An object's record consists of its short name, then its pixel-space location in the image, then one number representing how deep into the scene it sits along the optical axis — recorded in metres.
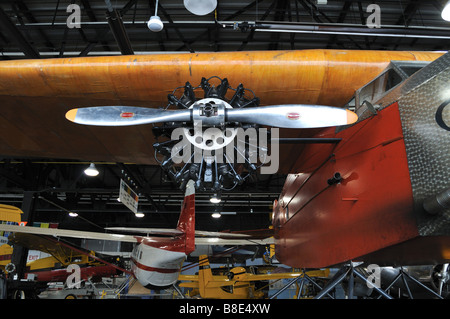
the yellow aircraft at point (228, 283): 10.56
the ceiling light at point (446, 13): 4.70
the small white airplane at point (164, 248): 7.89
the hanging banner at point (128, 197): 8.55
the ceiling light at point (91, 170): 11.97
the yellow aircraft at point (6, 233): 7.74
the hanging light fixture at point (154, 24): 4.78
